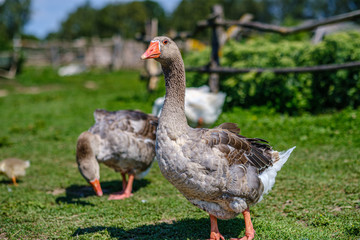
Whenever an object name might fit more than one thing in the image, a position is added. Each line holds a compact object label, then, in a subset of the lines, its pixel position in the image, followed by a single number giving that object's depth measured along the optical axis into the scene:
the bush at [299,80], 8.50
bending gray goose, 5.32
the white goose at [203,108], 7.76
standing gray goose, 3.41
